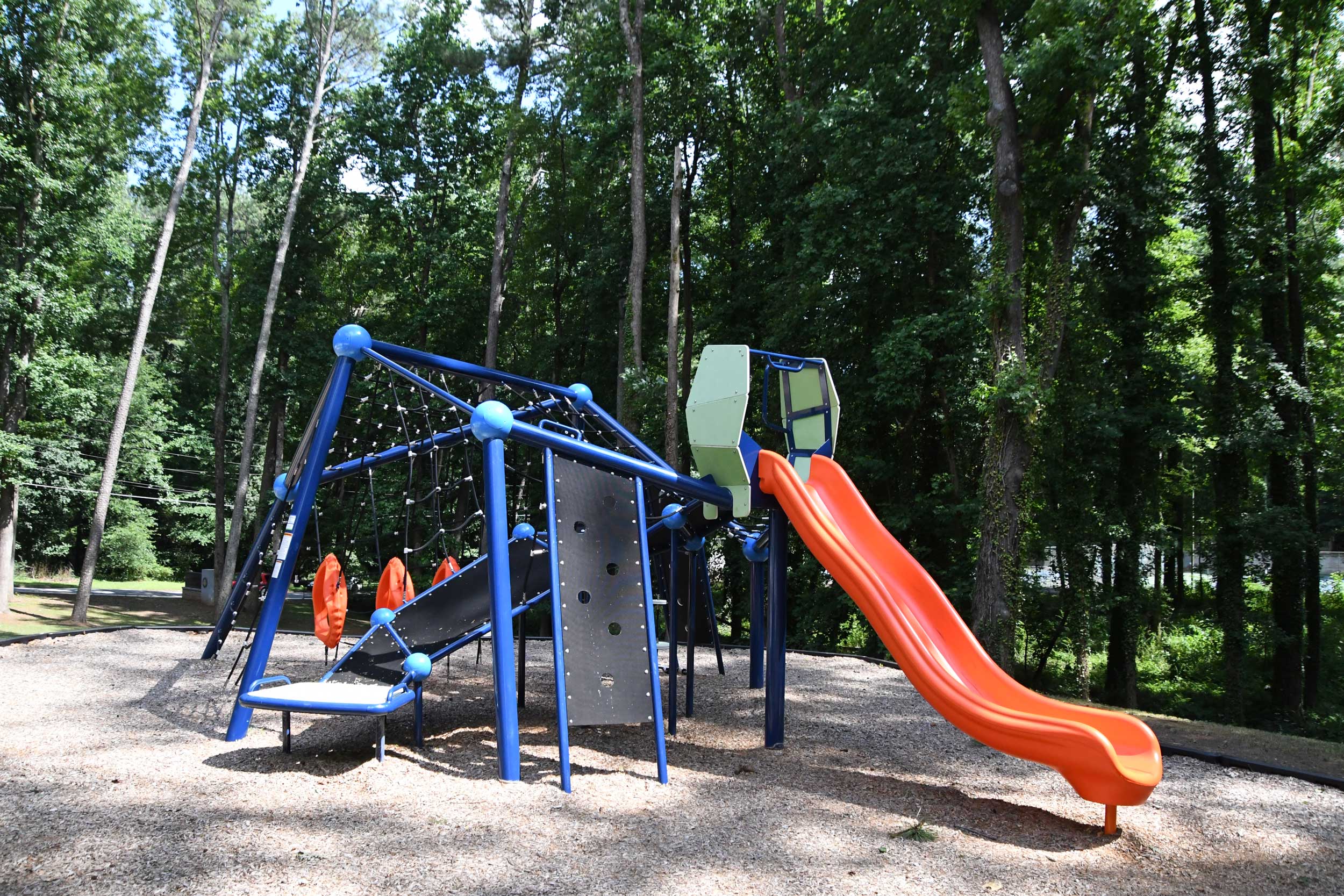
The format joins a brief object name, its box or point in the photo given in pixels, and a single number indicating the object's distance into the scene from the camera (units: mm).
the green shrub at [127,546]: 28875
